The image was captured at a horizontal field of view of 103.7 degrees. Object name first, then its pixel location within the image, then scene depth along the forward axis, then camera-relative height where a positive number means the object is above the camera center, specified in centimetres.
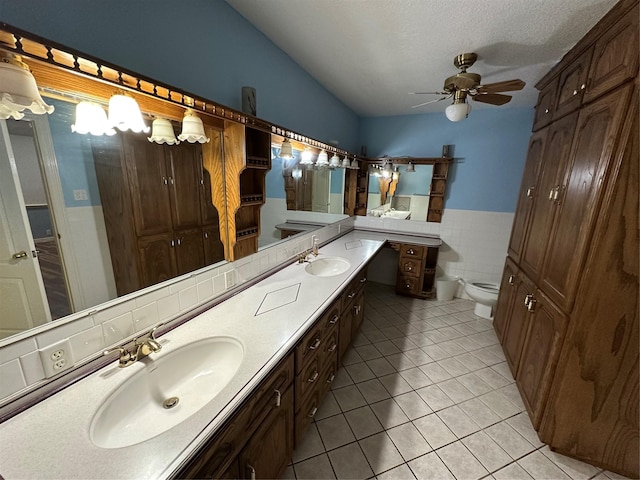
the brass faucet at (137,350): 94 -63
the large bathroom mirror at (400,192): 337 -2
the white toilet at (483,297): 290 -120
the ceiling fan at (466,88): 168 +69
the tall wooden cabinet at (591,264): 115 -36
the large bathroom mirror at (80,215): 78 -12
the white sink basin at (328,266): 222 -69
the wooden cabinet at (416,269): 321 -101
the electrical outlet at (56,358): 82 -58
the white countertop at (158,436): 62 -68
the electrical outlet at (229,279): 152 -56
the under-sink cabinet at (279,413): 78 -92
